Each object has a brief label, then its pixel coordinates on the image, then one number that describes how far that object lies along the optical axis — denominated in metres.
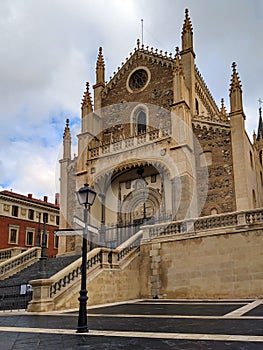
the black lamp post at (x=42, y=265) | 14.47
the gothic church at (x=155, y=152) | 24.50
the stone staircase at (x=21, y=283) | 15.22
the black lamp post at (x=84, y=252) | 8.07
